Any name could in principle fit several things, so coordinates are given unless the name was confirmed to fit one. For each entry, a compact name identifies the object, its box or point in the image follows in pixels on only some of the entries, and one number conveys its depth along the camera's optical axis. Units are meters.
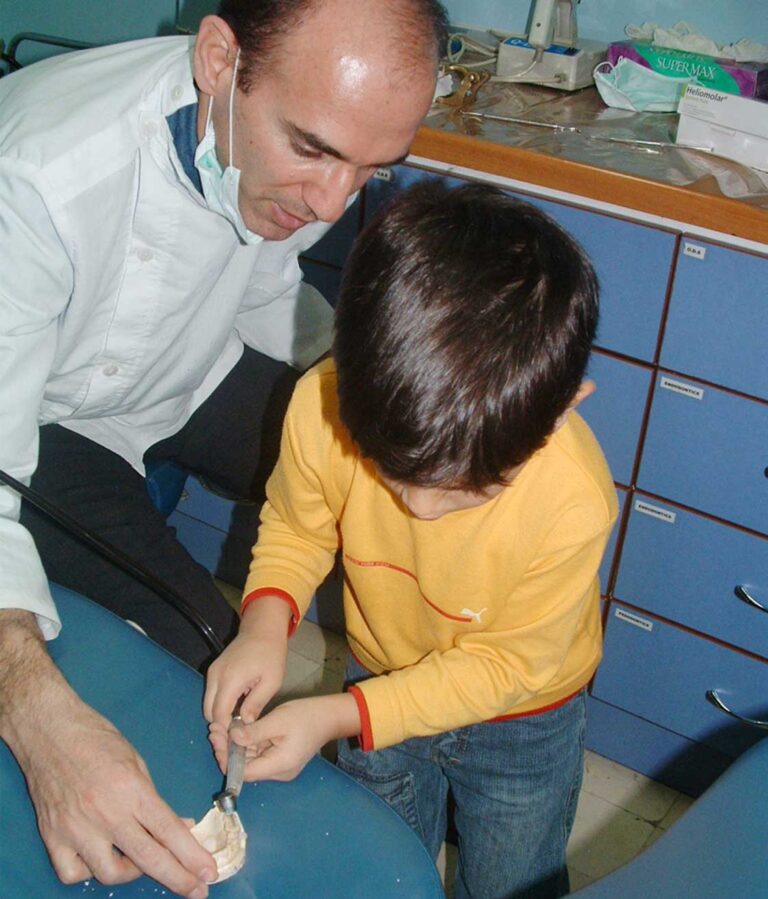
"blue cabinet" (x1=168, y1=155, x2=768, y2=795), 1.29
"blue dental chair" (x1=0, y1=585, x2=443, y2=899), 0.71
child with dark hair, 0.75
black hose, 0.96
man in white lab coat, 0.79
